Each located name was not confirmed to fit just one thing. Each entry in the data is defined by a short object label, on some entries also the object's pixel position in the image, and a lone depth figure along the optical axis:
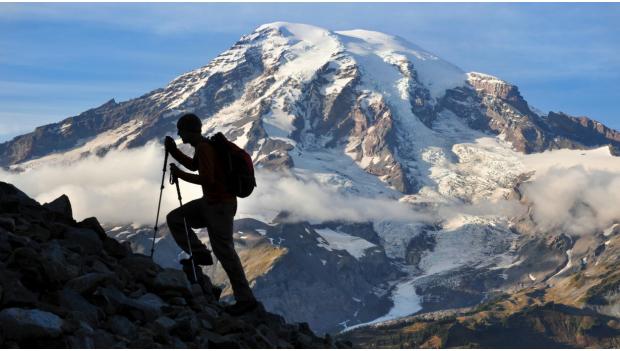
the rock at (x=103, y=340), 17.25
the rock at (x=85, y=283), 19.69
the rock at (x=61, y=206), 25.97
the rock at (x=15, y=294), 17.27
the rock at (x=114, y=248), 24.72
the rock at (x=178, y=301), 22.45
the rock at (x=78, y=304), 18.72
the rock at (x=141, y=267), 23.30
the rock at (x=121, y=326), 19.02
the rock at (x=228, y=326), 21.27
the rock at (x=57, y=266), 19.36
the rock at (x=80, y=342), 16.73
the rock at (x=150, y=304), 20.45
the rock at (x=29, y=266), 18.92
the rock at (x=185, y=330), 19.73
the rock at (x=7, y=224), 22.66
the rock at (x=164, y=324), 19.43
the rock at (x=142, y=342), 17.59
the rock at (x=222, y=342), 19.94
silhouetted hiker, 22.31
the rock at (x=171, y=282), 22.98
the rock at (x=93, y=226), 25.20
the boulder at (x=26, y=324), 16.36
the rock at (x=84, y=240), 23.86
